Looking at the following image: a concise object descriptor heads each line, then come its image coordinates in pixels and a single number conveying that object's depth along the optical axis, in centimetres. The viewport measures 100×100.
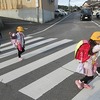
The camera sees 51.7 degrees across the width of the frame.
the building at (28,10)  1253
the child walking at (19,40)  387
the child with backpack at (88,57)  218
